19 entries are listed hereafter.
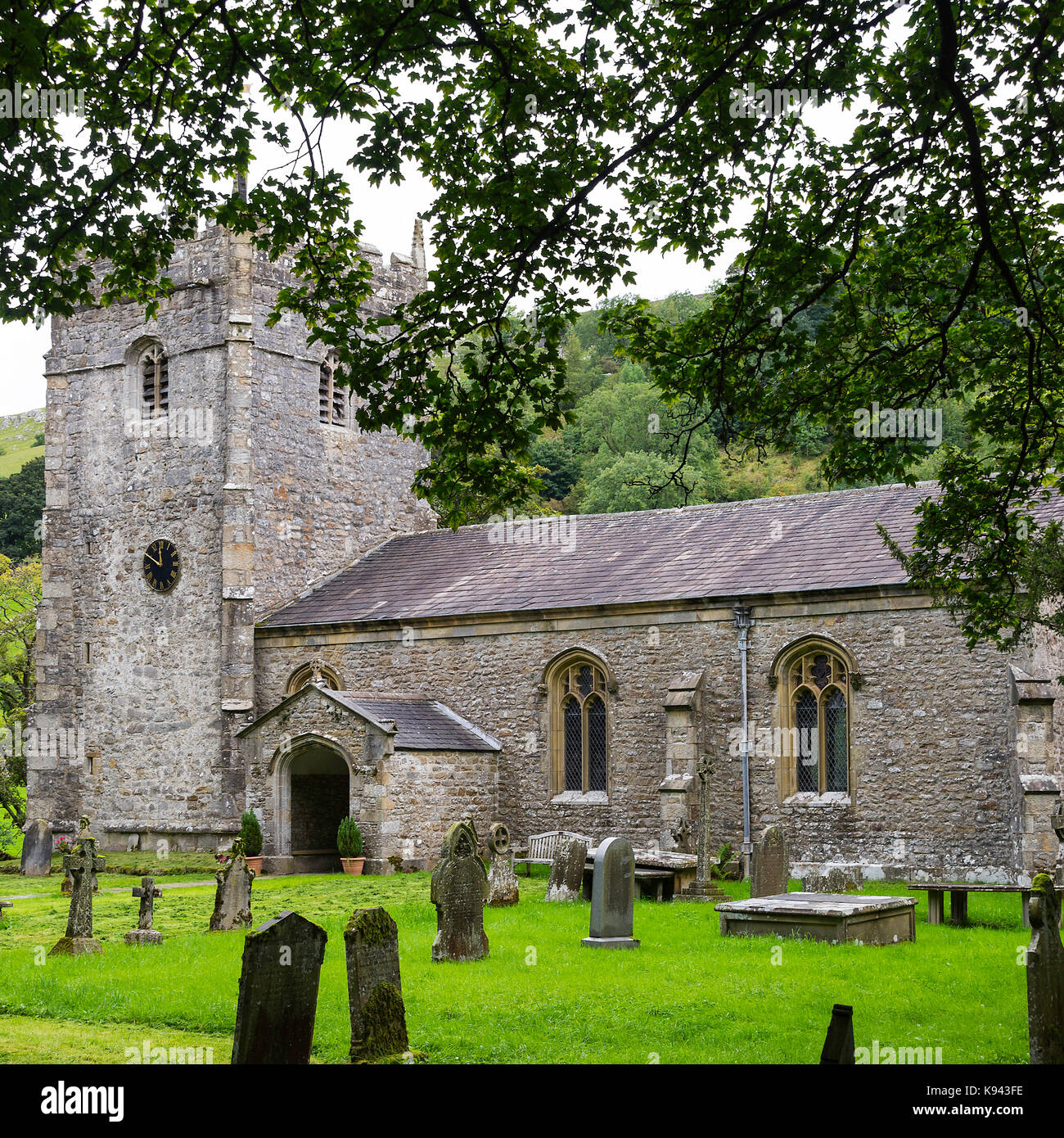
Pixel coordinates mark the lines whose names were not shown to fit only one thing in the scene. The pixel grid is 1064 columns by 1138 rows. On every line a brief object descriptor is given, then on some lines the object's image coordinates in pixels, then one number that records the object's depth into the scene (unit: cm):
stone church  2086
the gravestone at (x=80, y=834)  1882
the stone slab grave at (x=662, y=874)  1833
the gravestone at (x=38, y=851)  2441
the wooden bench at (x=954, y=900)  1532
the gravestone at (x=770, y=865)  1659
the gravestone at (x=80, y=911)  1345
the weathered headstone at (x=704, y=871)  1847
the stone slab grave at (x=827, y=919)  1341
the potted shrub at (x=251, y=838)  2340
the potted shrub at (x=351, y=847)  2216
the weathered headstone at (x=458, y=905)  1239
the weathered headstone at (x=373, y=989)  826
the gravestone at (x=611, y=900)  1329
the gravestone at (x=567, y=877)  1772
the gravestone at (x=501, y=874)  1756
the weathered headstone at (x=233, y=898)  1523
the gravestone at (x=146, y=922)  1391
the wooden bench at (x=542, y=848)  2286
